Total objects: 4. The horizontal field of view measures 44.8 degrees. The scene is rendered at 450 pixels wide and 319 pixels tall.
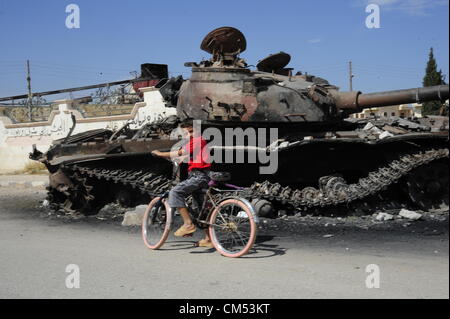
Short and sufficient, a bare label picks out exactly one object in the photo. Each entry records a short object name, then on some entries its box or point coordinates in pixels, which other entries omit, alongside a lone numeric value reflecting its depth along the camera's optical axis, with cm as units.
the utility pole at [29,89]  2604
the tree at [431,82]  2308
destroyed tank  811
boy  664
